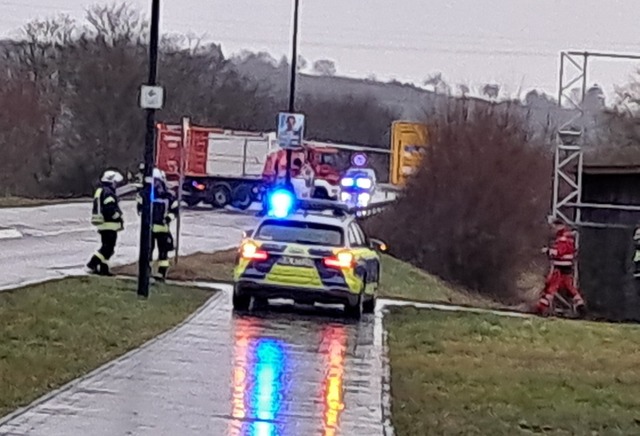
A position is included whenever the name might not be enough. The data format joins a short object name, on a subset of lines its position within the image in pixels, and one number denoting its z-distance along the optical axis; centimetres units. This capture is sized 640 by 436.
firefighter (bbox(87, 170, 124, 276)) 2181
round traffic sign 4333
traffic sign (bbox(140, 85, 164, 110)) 1841
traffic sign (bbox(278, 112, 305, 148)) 3055
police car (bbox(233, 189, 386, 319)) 1875
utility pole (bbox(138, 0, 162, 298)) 1831
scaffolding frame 3036
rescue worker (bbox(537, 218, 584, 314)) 2817
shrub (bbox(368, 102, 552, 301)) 4528
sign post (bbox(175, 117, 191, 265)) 2395
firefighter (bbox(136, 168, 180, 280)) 2181
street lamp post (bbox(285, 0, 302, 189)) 3469
